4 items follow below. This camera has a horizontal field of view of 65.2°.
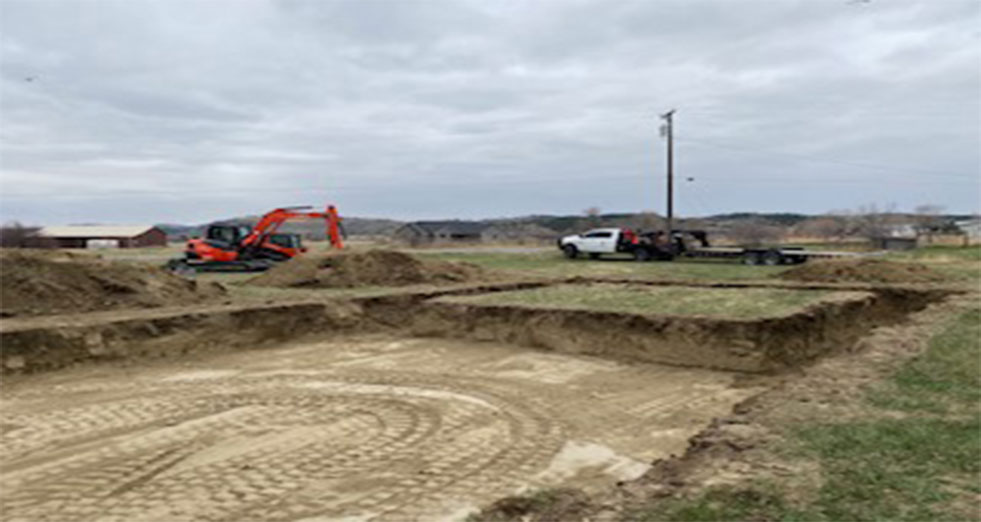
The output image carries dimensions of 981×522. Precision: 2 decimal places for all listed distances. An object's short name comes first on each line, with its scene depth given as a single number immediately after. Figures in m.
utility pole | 33.41
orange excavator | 24.19
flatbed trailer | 26.33
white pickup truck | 29.62
